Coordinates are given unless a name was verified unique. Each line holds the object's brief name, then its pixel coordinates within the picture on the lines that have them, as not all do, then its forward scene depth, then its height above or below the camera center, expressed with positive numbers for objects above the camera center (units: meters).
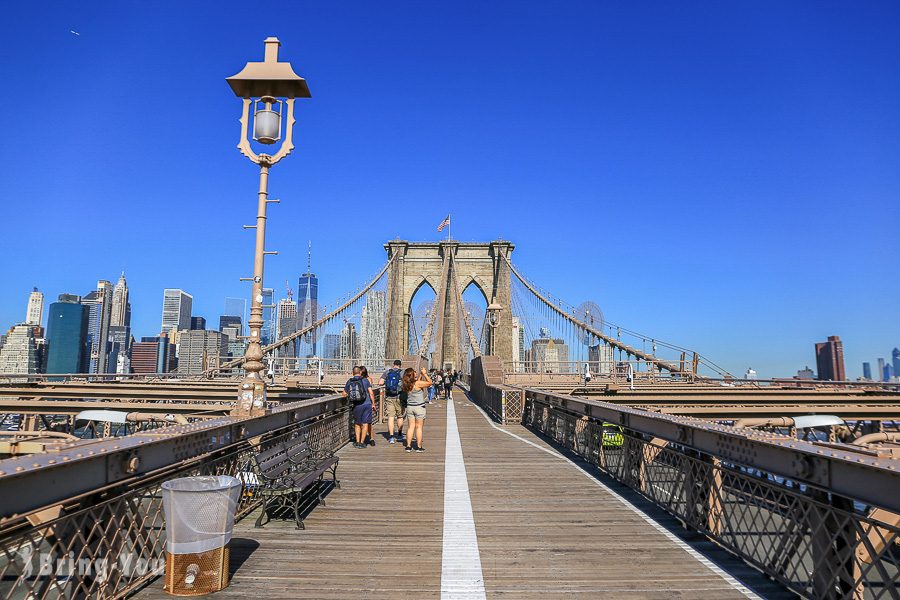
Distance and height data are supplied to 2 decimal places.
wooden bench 5.05 -1.00
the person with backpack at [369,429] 10.32 -1.06
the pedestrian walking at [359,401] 9.69 -0.52
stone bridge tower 61.47 +10.55
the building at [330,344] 85.04 +3.81
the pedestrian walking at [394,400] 11.17 -0.58
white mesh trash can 3.45 -0.99
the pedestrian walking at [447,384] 26.04 -0.59
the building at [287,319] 108.50 +9.45
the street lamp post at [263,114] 7.11 +3.30
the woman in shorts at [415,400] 9.55 -0.49
